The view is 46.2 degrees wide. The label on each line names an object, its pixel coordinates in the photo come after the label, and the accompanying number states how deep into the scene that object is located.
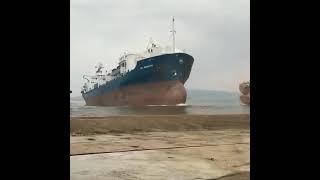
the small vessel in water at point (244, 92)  58.66
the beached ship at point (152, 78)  50.41
